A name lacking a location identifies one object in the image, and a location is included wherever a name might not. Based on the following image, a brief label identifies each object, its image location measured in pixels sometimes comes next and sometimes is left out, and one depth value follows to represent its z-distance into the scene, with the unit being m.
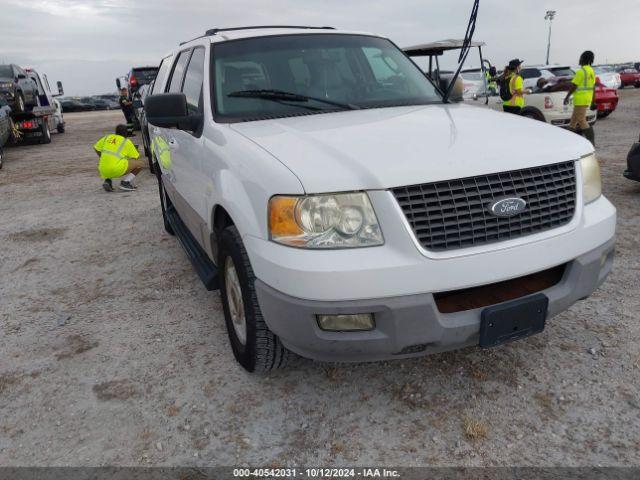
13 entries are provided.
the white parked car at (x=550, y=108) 10.72
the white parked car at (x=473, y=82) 14.23
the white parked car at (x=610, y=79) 18.38
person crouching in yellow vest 8.17
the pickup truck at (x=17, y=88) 13.98
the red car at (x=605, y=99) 14.61
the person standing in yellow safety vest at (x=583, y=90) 8.80
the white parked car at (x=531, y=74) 17.85
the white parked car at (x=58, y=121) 19.19
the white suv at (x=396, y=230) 2.10
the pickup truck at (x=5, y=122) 11.97
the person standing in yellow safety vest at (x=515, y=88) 9.73
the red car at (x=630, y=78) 30.97
